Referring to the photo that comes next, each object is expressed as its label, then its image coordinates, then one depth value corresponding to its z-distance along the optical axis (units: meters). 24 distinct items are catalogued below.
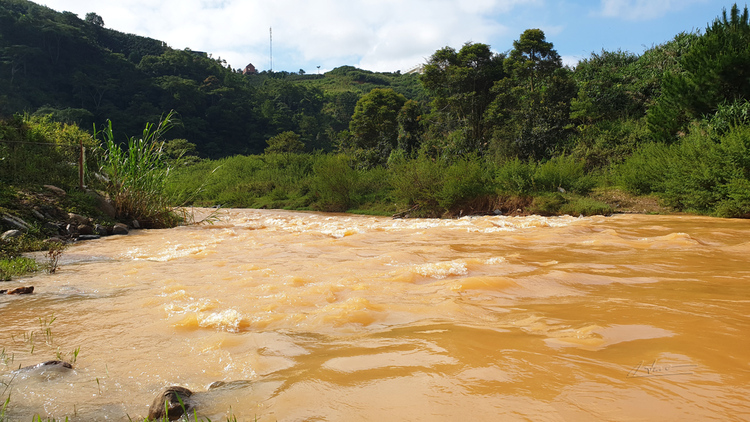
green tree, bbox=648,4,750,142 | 12.80
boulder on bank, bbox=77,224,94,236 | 7.58
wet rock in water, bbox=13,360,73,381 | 1.98
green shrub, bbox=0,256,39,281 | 4.38
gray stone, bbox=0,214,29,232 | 6.33
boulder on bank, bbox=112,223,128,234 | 8.16
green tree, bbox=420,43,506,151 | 21.31
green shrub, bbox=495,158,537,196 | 12.64
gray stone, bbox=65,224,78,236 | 7.35
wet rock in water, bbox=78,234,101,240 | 7.48
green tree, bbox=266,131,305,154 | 33.53
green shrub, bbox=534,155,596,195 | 12.85
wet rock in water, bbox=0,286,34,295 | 3.62
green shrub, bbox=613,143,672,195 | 11.97
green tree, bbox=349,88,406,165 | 26.25
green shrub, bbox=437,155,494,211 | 12.87
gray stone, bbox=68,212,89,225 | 7.75
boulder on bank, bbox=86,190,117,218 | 8.84
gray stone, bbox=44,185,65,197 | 8.18
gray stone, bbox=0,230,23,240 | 5.68
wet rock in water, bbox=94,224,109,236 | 7.89
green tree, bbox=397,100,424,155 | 24.06
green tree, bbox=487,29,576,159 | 19.30
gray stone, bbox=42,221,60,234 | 7.07
